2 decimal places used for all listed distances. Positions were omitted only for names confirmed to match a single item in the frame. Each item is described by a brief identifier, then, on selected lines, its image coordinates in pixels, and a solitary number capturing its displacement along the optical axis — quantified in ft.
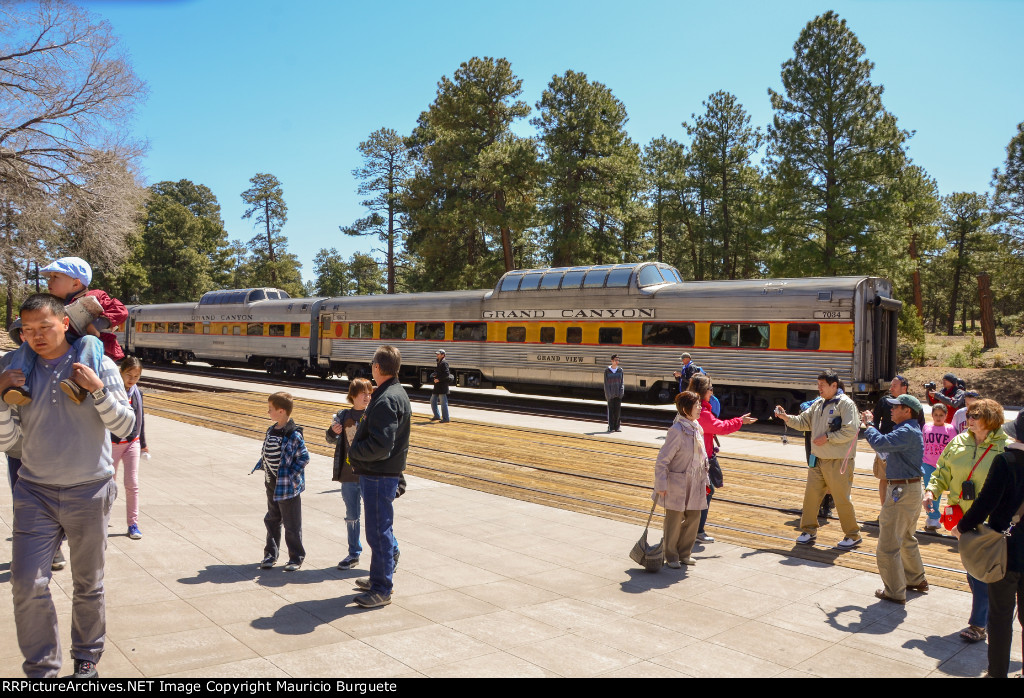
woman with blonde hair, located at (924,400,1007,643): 17.63
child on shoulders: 13.53
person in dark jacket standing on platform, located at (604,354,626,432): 57.21
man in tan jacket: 26.37
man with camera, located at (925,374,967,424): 32.30
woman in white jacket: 23.97
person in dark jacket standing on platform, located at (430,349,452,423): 61.72
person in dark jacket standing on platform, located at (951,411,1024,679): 15.49
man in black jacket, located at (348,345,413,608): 19.12
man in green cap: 21.15
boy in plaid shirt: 21.83
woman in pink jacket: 26.61
